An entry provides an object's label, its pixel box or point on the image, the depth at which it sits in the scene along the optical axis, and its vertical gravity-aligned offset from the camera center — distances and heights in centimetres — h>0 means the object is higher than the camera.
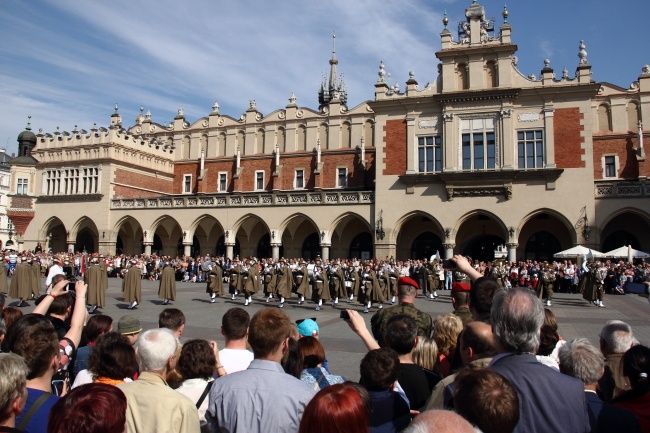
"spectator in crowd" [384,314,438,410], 386 -85
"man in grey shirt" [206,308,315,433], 319 -90
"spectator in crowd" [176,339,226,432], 409 -92
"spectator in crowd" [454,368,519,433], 240 -69
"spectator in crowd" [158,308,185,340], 547 -73
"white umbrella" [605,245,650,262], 2395 +6
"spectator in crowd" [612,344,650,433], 357 -94
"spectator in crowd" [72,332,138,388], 372 -79
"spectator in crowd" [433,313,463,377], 500 -80
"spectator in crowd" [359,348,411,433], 320 -88
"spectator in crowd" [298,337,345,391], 411 -95
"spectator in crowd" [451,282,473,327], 632 -52
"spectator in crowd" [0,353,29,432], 273 -73
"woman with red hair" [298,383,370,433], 230 -72
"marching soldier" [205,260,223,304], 1961 -117
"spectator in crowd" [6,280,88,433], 302 -77
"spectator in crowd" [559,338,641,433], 311 -87
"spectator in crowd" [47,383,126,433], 232 -73
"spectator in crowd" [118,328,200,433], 318 -95
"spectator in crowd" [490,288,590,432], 281 -67
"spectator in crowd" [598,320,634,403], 441 -85
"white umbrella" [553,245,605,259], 2360 +5
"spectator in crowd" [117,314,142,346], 541 -80
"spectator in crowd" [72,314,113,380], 508 -81
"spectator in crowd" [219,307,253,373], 446 -79
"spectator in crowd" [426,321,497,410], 341 -68
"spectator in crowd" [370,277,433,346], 538 -65
